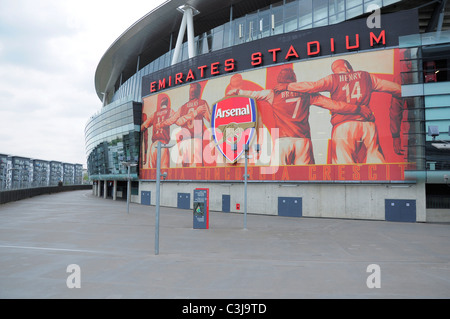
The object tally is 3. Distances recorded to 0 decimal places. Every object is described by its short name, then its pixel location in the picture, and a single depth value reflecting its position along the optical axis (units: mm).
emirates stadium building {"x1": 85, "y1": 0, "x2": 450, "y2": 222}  24391
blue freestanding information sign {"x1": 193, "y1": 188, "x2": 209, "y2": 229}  18969
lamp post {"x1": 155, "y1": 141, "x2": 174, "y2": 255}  11539
